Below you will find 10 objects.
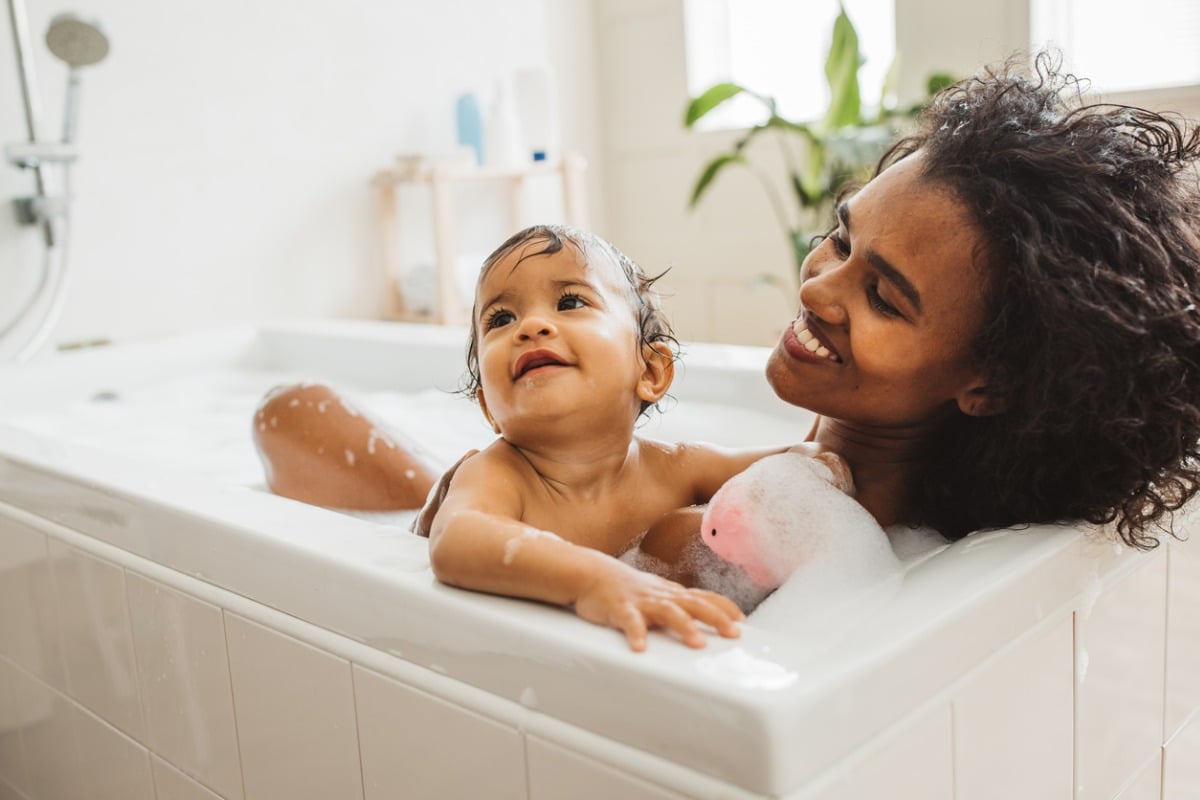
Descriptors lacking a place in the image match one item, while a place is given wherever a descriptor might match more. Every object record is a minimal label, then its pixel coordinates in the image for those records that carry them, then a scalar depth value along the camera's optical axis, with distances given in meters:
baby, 0.92
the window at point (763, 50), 3.61
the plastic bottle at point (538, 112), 3.09
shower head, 2.15
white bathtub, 0.62
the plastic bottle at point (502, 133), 3.04
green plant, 2.68
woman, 0.81
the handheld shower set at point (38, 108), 2.16
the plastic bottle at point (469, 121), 3.13
